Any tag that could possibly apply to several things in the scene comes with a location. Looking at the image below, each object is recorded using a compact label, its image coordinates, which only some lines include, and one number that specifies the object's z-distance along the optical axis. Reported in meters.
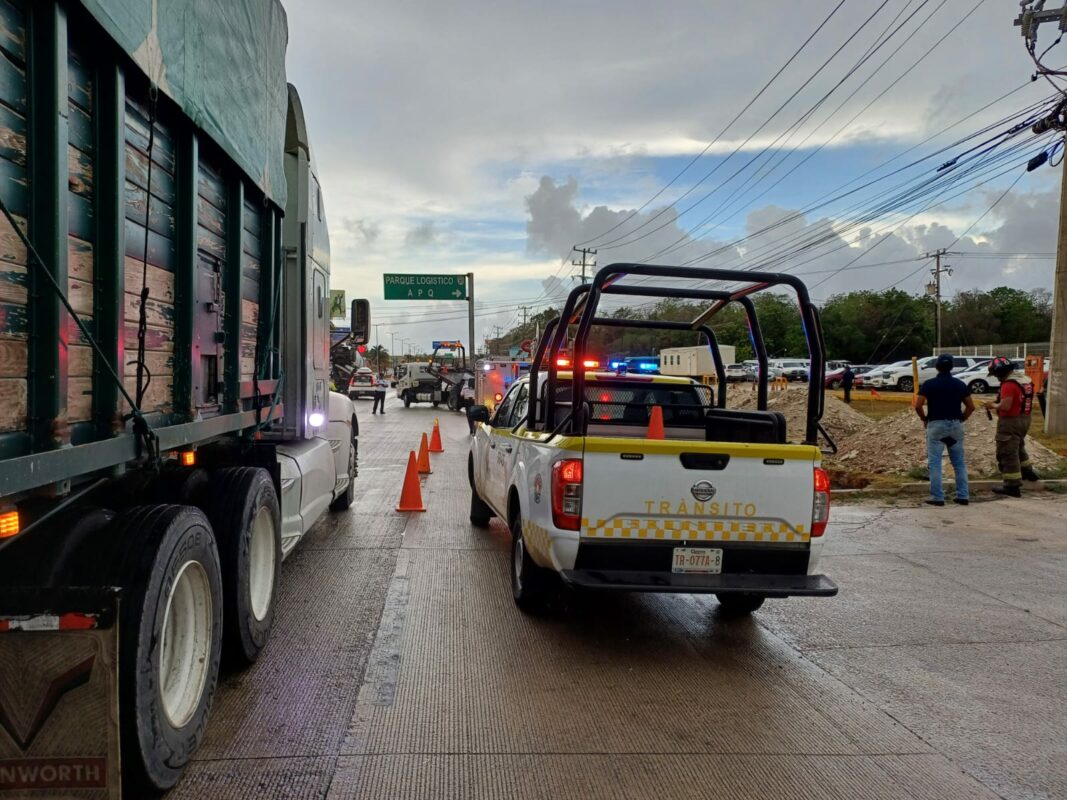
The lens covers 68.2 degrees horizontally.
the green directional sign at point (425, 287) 36.94
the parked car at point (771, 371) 51.00
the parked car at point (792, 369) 51.53
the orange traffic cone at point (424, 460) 12.62
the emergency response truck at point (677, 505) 4.62
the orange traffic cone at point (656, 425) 5.92
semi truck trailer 2.32
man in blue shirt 9.85
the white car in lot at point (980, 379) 35.44
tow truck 32.97
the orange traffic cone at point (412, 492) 9.36
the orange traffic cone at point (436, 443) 15.98
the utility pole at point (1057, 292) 17.19
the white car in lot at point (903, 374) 40.91
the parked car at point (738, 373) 52.18
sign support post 38.38
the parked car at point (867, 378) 45.04
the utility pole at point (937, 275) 70.31
